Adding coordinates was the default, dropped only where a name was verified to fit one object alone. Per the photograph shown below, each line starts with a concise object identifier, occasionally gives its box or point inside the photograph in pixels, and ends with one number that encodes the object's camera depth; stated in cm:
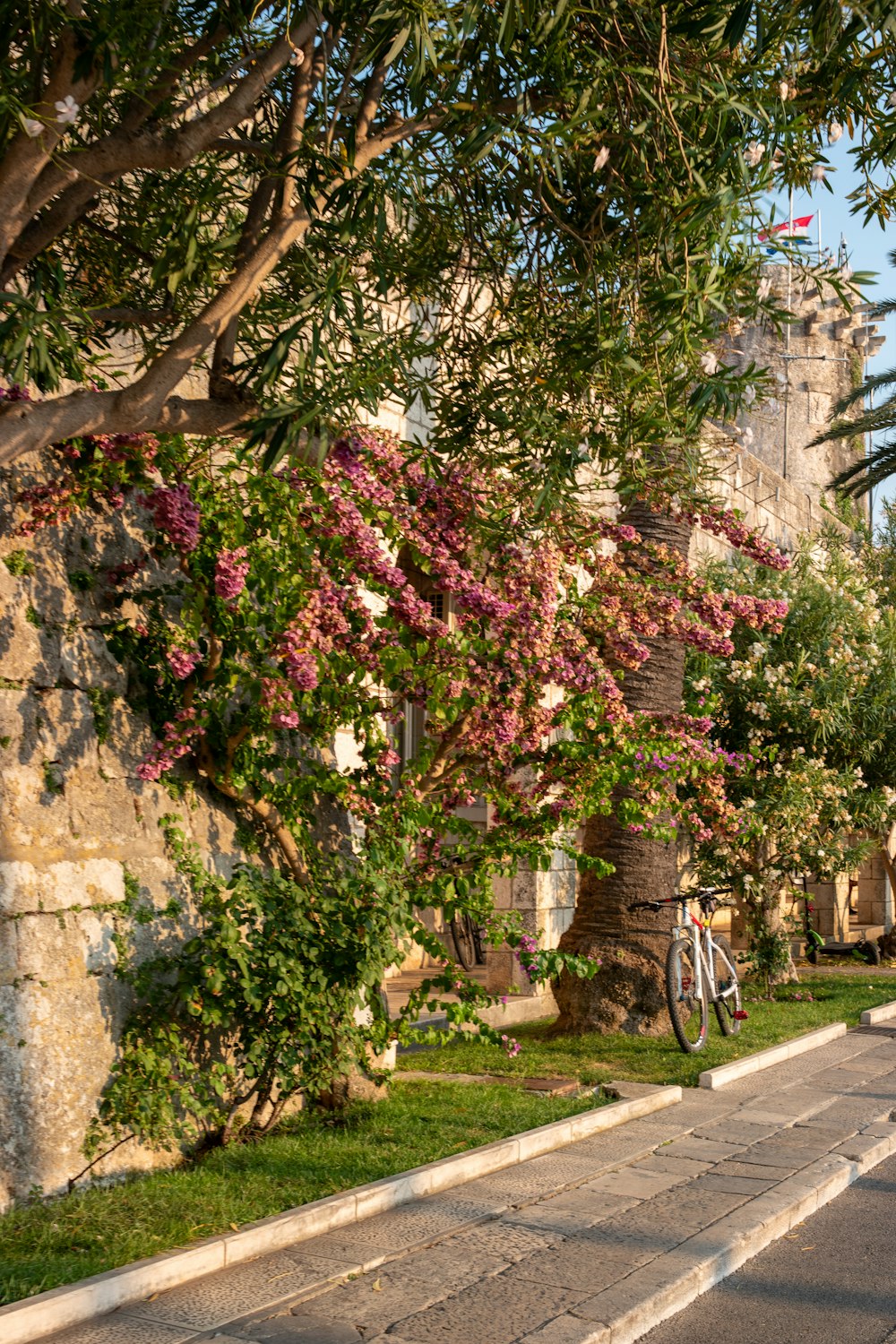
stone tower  4034
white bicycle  1080
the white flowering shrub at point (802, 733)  1579
